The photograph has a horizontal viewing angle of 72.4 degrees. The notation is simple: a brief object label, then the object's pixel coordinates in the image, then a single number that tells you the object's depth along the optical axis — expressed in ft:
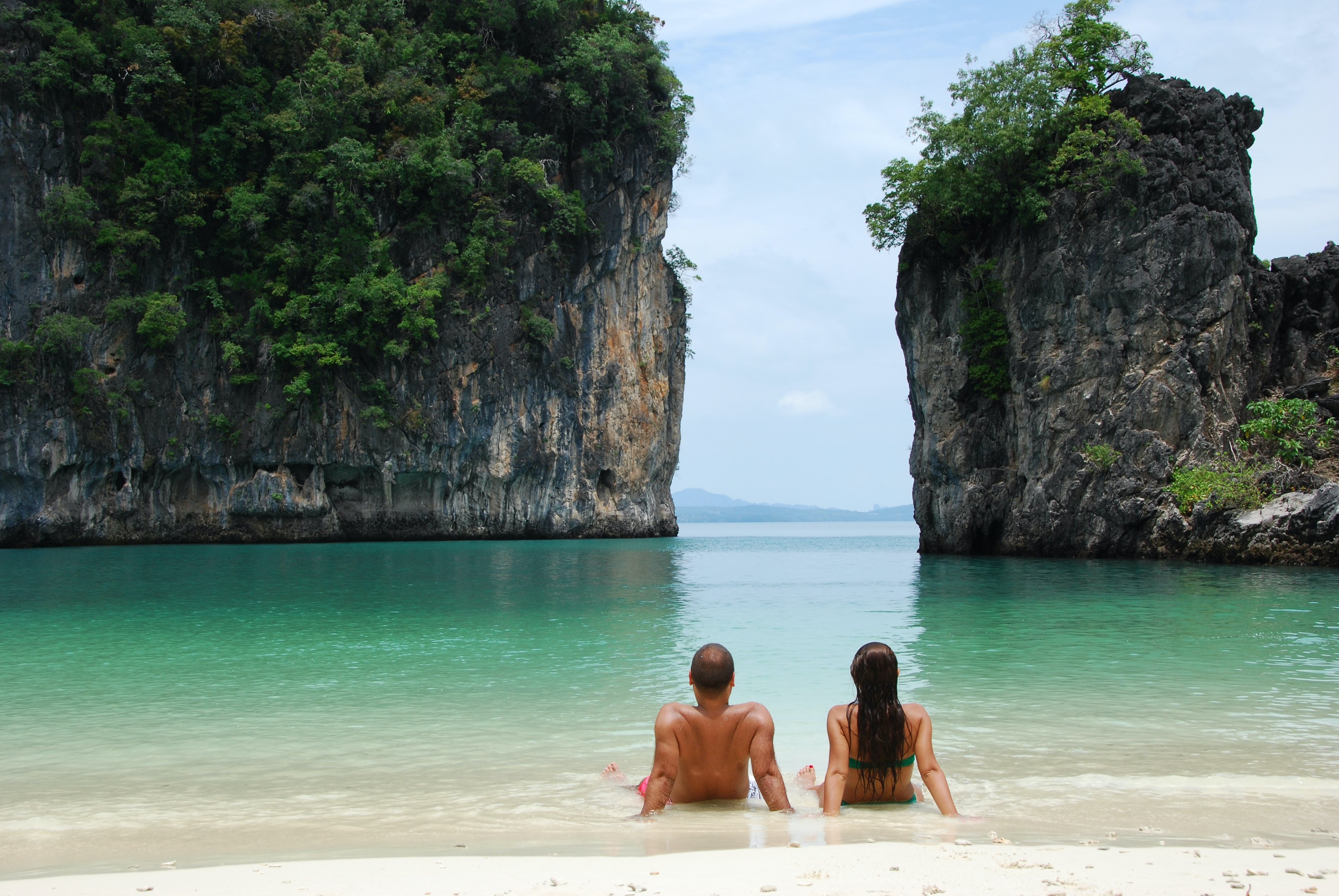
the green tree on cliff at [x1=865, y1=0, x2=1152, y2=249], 78.43
